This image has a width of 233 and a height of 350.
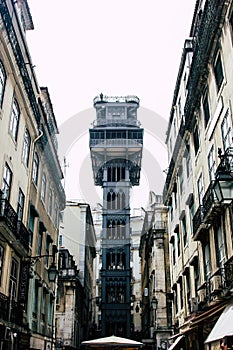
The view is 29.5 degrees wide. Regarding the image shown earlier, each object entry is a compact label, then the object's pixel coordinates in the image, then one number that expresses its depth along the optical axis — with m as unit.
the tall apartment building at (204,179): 15.02
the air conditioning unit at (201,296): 18.02
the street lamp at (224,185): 9.51
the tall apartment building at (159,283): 34.94
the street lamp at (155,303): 32.98
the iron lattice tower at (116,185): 57.25
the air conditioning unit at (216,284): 14.95
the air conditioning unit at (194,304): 19.25
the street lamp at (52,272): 20.53
